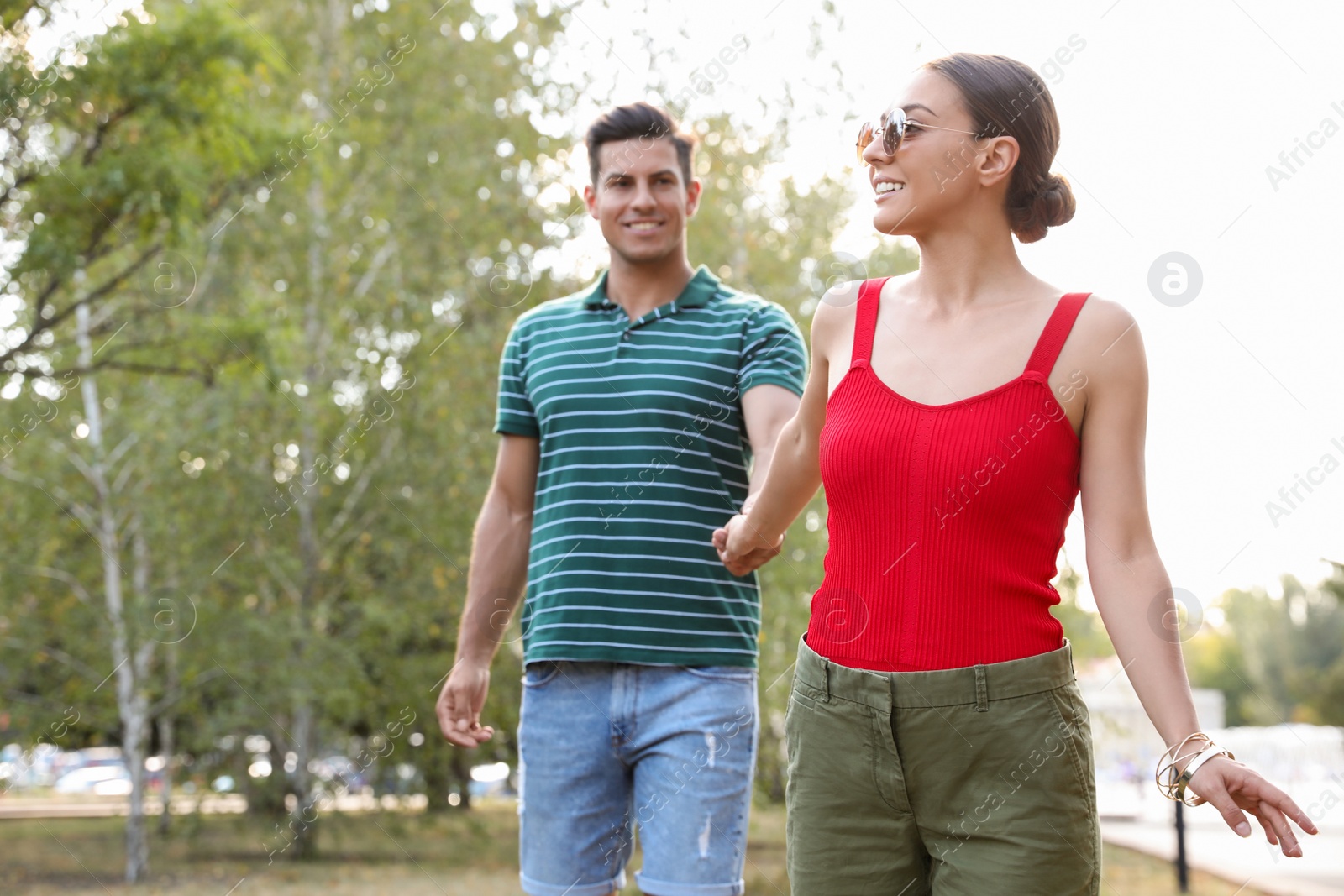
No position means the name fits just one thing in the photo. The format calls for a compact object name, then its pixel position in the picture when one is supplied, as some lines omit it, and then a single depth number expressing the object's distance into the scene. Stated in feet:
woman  5.20
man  7.84
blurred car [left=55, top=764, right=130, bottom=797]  100.48
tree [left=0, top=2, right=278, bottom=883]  22.22
